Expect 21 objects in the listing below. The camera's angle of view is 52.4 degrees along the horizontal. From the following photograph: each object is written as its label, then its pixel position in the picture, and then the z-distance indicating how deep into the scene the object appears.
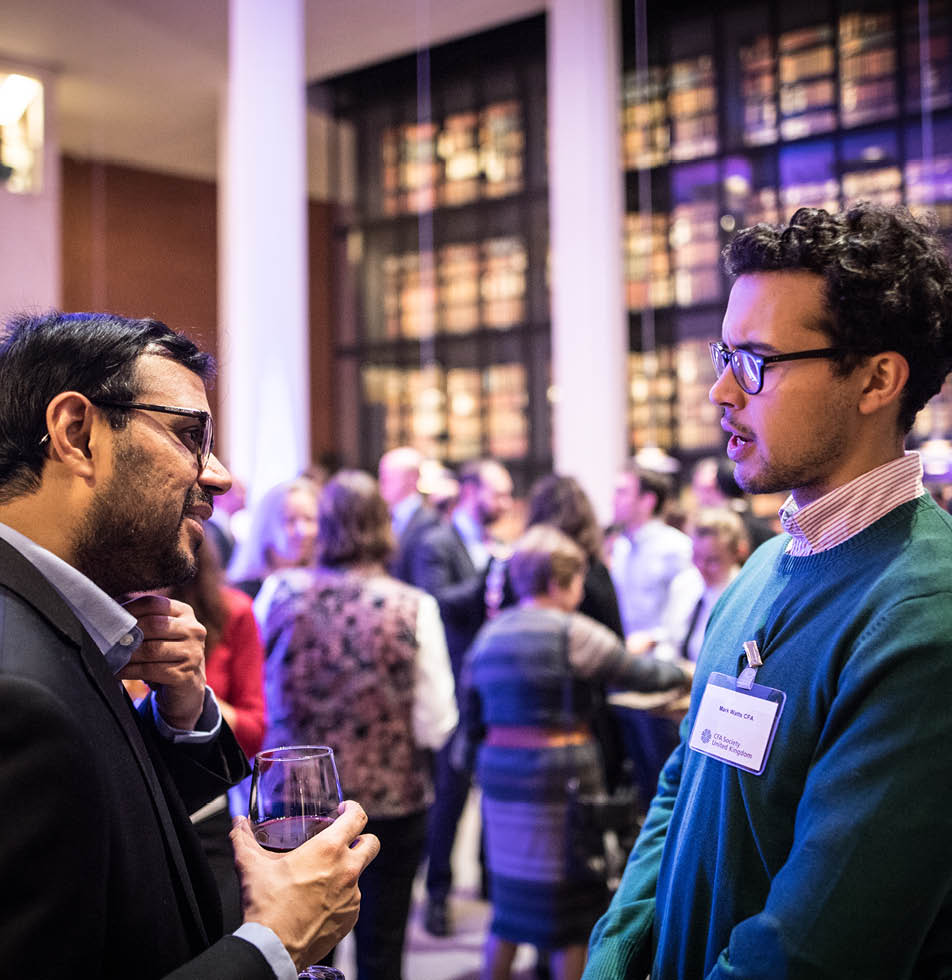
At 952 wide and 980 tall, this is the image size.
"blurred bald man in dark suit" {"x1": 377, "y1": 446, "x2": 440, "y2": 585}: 4.89
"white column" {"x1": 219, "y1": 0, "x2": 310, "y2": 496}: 5.92
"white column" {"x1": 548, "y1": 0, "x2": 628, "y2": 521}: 8.38
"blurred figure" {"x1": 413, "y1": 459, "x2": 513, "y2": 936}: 3.85
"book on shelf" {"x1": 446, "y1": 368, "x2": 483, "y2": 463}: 11.11
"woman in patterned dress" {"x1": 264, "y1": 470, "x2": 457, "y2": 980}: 2.65
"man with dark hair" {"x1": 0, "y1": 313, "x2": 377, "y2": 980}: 0.81
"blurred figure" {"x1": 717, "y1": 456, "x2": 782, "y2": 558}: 3.88
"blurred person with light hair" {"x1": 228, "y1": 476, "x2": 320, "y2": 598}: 3.37
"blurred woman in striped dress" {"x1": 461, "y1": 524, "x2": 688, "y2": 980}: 2.67
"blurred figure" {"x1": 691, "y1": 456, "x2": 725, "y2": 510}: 4.74
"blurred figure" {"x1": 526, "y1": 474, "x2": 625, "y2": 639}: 3.58
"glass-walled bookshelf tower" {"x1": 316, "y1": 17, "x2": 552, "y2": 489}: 10.57
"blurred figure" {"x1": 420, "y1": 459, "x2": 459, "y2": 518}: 5.95
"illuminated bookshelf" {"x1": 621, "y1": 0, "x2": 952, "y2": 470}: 8.42
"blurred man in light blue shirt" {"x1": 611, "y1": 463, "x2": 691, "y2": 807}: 4.54
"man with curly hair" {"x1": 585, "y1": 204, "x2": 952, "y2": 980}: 1.01
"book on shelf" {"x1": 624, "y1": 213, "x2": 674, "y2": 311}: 9.72
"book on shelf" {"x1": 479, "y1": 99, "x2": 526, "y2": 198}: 10.53
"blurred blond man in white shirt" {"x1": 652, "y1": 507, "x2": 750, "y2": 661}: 3.43
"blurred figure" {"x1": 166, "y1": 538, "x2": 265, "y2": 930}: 2.35
